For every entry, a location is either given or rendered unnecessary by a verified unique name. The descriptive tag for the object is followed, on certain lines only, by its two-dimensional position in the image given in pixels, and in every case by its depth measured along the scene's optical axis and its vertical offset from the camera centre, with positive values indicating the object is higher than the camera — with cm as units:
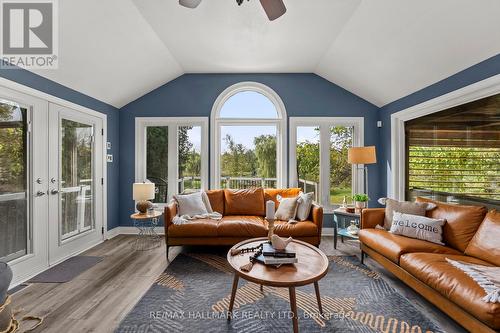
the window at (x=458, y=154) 263 +14
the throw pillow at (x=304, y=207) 360 -59
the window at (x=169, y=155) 464 +22
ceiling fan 200 +130
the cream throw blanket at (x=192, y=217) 343 -73
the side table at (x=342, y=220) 355 -84
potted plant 371 -51
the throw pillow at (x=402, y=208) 291 -51
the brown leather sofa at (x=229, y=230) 337 -85
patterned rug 195 -123
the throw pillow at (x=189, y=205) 371 -57
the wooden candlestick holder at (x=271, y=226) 233 -55
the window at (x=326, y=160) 461 +11
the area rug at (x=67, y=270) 273 -121
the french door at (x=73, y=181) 315 -19
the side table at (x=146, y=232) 378 -114
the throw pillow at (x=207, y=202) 395 -56
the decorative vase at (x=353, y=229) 351 -91
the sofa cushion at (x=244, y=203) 402 -59
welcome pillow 264 -67
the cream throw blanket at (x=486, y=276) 158 -79
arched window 461 +55
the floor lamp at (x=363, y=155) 377 +16
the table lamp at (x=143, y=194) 380 -41
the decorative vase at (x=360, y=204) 375 -57
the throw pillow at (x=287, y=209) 365 -64
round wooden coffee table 173 -79
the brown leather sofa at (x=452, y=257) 167 -83
